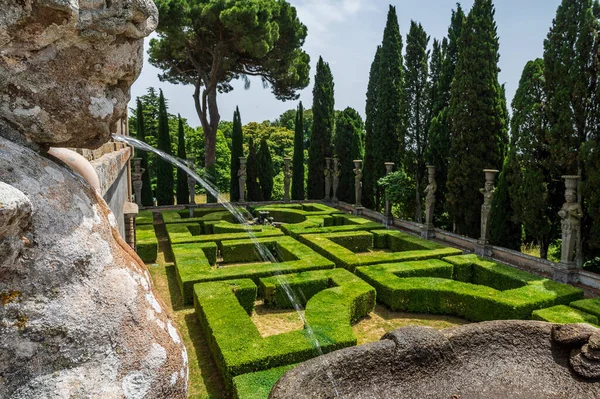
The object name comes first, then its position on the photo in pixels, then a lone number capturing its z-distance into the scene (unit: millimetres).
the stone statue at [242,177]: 22516
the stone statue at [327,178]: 25031
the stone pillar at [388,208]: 18578
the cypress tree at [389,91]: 20891
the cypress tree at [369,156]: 22359
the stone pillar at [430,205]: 15675
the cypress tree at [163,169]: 24281
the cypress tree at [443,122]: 16875
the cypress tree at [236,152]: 25281
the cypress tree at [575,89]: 11164
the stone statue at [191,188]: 20742
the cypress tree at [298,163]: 26875
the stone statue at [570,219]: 10328
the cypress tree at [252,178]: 26078
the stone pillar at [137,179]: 19450
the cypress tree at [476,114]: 14742
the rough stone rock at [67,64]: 948
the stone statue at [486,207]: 12664
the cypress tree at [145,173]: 23766
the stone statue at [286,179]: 23561
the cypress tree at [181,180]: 24500
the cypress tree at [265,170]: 26438
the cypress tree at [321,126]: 26094
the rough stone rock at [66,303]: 832
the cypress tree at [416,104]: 18422
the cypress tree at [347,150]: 24953
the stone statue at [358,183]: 20406
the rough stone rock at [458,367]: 4965
